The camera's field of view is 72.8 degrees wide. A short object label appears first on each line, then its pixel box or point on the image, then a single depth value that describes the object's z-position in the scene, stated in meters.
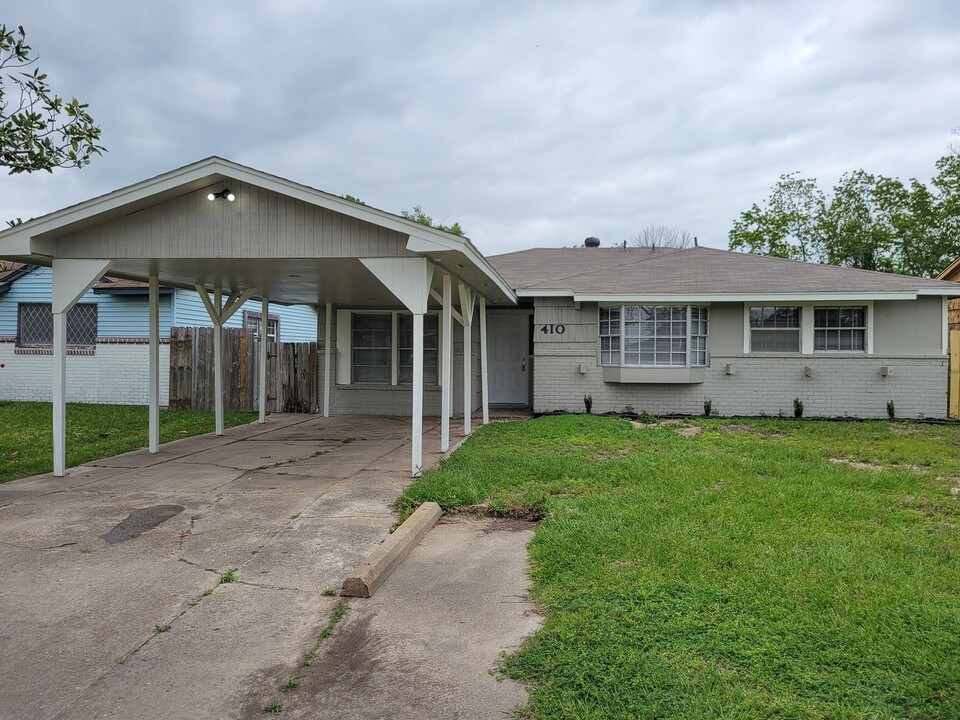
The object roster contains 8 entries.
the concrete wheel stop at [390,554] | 3.92
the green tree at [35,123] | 6.60
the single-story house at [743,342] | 11.78
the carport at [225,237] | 6.64
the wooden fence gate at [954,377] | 11.93
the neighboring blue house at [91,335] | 15.75
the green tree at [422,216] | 36.41
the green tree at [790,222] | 29.12
